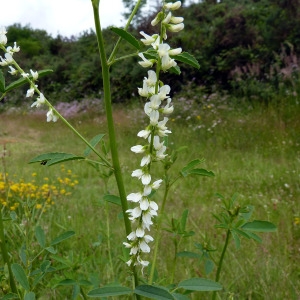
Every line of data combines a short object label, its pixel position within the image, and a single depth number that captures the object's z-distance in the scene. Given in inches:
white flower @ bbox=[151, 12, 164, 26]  5.2
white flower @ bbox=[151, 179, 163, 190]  5.5
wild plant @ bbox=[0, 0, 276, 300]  5.2
